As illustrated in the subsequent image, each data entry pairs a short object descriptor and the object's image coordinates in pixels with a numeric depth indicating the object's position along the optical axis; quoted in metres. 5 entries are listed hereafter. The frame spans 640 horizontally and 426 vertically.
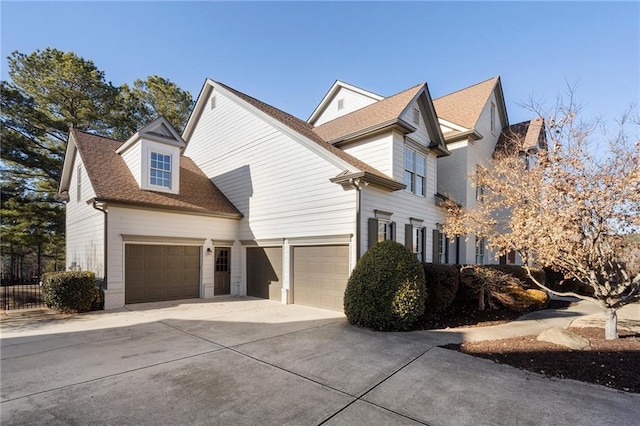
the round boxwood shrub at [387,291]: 7.87
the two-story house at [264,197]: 10.65
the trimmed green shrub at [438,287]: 9.59
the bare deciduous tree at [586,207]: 6.65
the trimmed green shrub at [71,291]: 9.60
